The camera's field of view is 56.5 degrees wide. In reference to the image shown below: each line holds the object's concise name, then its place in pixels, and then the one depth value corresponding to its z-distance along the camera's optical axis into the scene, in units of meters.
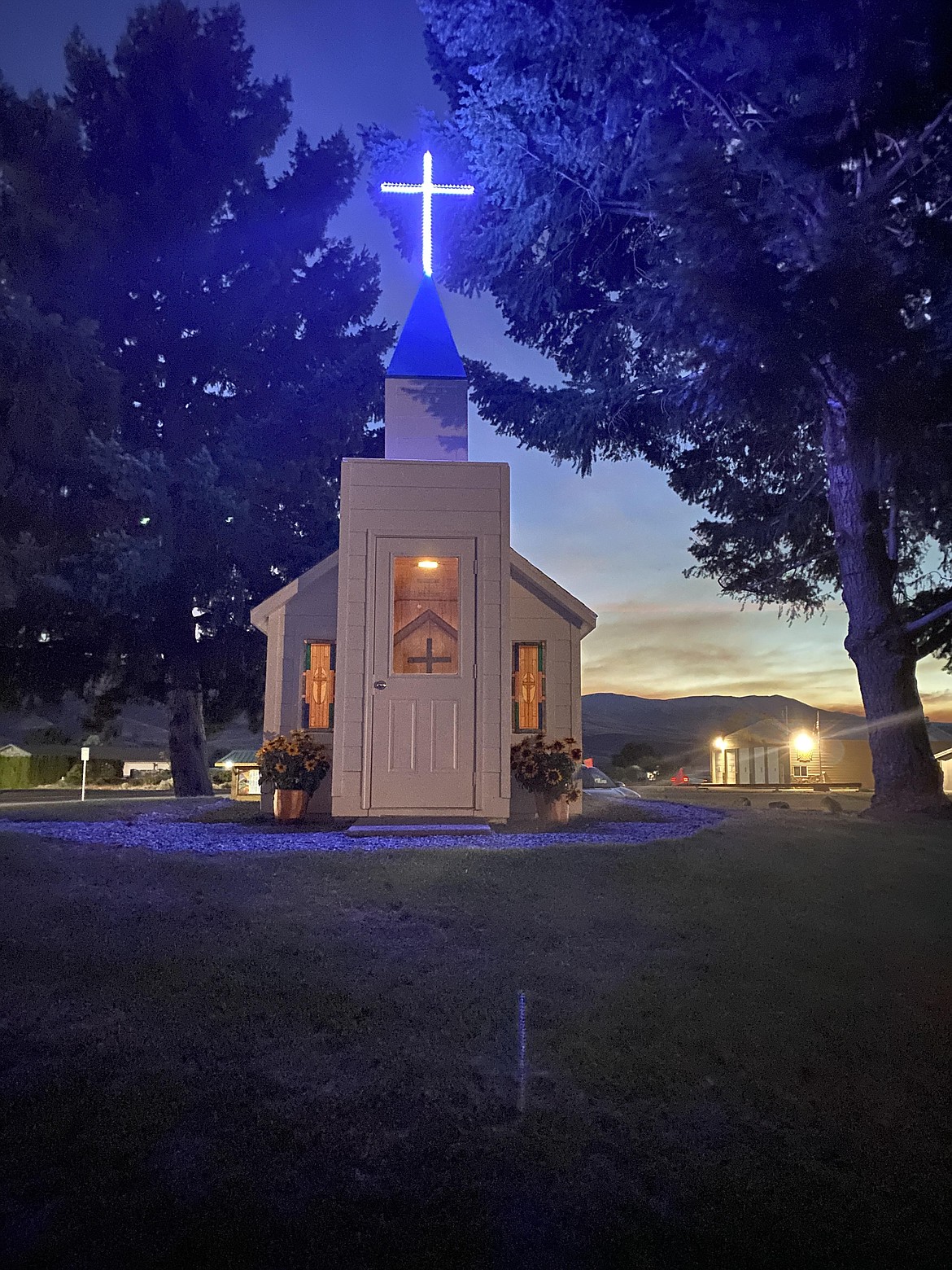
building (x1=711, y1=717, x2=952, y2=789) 29.59
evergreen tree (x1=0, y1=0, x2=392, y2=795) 16.88
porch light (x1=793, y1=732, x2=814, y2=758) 30.09
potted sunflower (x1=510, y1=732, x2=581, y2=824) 8.87
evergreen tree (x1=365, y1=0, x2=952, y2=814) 9.70
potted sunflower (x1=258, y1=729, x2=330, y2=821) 8.98
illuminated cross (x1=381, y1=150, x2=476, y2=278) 10.98
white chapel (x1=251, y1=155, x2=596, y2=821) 8.32
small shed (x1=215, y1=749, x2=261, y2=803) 15.39
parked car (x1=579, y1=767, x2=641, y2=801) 15.65
